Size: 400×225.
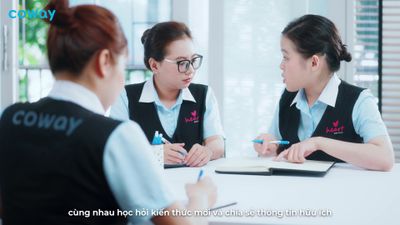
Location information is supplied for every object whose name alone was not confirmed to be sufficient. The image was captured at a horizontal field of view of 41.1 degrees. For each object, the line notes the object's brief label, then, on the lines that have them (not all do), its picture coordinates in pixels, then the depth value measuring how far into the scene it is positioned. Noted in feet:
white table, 4.29
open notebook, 6.16
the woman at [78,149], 3.26
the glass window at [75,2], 11.35
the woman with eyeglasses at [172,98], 8.12
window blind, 10.37
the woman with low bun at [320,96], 7.28
